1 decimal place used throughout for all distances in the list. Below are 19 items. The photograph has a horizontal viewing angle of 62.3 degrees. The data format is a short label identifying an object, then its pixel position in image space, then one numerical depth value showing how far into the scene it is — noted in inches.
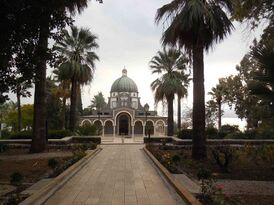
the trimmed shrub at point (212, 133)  689.4
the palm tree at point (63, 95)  1213.9
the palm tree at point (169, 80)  913.6
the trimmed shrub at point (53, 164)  298.0
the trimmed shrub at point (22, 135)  654.9
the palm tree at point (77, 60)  776.4
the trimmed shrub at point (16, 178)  216.5
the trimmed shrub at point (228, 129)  759.7
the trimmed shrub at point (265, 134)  650.1
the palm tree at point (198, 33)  421.1
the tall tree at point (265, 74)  228.0
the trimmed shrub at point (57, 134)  677.3
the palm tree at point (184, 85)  969.6
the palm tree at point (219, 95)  1197.1
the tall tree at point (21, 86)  210.4
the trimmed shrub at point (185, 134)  651.9
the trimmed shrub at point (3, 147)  515.6
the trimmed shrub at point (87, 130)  768.0
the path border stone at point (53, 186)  180.8
